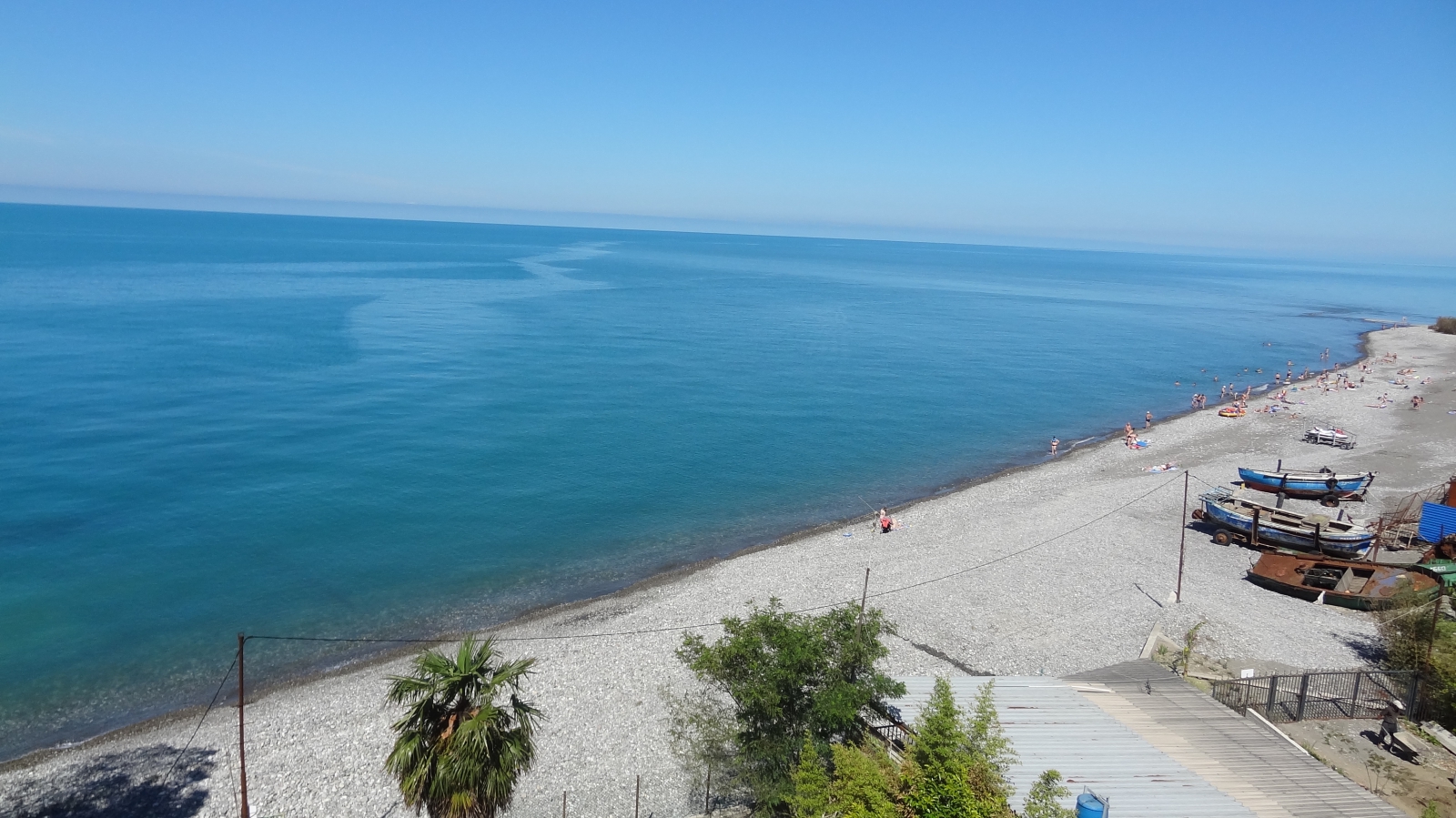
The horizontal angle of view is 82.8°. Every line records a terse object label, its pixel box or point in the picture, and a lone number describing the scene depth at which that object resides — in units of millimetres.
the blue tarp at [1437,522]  34625
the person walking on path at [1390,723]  19203
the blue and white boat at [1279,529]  35156
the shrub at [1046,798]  13258
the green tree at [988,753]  14078
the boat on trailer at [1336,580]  30797
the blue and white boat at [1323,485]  44750
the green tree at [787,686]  16797
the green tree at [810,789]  14305
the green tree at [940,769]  13180
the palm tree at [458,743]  14133
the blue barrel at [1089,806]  13940
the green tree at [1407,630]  22328
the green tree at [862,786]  13305
